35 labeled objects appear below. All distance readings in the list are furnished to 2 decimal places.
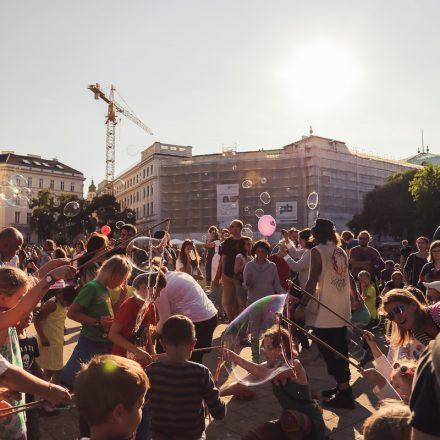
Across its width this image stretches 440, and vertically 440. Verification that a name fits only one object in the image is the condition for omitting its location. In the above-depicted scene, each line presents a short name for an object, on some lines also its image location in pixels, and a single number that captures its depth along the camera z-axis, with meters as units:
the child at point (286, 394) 3.12
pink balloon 14.19
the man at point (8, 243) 4.04
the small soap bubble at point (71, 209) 15.58
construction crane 105.00
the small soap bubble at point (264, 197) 29.87
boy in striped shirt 2.86
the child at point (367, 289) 9.15
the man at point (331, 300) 4.99
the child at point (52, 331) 5.29
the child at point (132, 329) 3.53
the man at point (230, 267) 8.48
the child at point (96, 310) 3.90
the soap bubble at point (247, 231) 17.73
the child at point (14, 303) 2.65
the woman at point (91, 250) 5.46
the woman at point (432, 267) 6.66
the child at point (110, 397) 1.87
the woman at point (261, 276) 6.87
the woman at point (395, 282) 9.34
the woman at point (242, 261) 8.27
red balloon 13.39
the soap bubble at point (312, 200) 24.43
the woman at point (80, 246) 10.33
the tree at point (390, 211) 54.75
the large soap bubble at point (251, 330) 3.53
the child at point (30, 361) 3.41
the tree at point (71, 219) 55.19
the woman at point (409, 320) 3.24
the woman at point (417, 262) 8.77
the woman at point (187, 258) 8.46
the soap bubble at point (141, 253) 5.18
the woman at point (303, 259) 6.66
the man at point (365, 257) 9.08
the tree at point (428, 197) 41.97
